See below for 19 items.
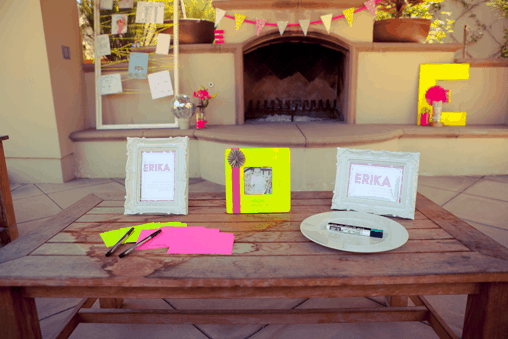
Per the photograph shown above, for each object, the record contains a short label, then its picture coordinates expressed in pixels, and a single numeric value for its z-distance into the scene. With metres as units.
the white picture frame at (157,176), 1.00
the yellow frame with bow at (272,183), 0.99
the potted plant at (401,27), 3.09
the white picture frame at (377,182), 0.93
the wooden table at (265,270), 0.66
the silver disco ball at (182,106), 2.91
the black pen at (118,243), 0.75
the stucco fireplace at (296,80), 3.30
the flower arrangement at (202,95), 2.98
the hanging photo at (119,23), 3.05
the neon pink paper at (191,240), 0.77
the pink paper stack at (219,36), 3.07
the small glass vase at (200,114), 2.99
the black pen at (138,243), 0.74
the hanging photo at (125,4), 3.06
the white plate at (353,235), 0.74
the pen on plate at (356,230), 0.80
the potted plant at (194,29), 3.07
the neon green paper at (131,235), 0.82
